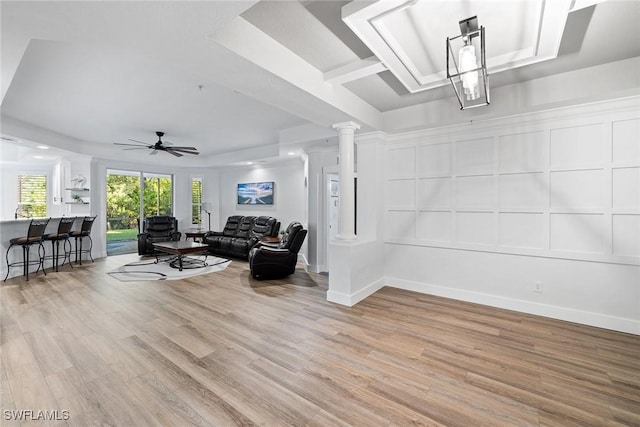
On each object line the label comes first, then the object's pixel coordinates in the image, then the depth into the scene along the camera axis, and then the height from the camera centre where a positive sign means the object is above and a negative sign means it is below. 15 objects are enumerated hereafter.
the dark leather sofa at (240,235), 6.59 -0.65
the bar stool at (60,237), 5.30 -0.49
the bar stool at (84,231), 5.93 -0.43
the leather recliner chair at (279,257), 4.82 -0.86
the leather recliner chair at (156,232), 7.01 -0.58
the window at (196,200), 9.10 +0.36
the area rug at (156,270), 4.95 -1.20
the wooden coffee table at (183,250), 5.37 -0.80
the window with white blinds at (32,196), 7.07 +0.43
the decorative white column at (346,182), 3.87 +0.40
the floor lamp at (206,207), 8.88 +0.12
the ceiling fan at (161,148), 5.42 +1.28
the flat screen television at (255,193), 7.84 +0.51
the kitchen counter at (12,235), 4.79 -0.42
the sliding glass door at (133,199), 8.02 +0.37
